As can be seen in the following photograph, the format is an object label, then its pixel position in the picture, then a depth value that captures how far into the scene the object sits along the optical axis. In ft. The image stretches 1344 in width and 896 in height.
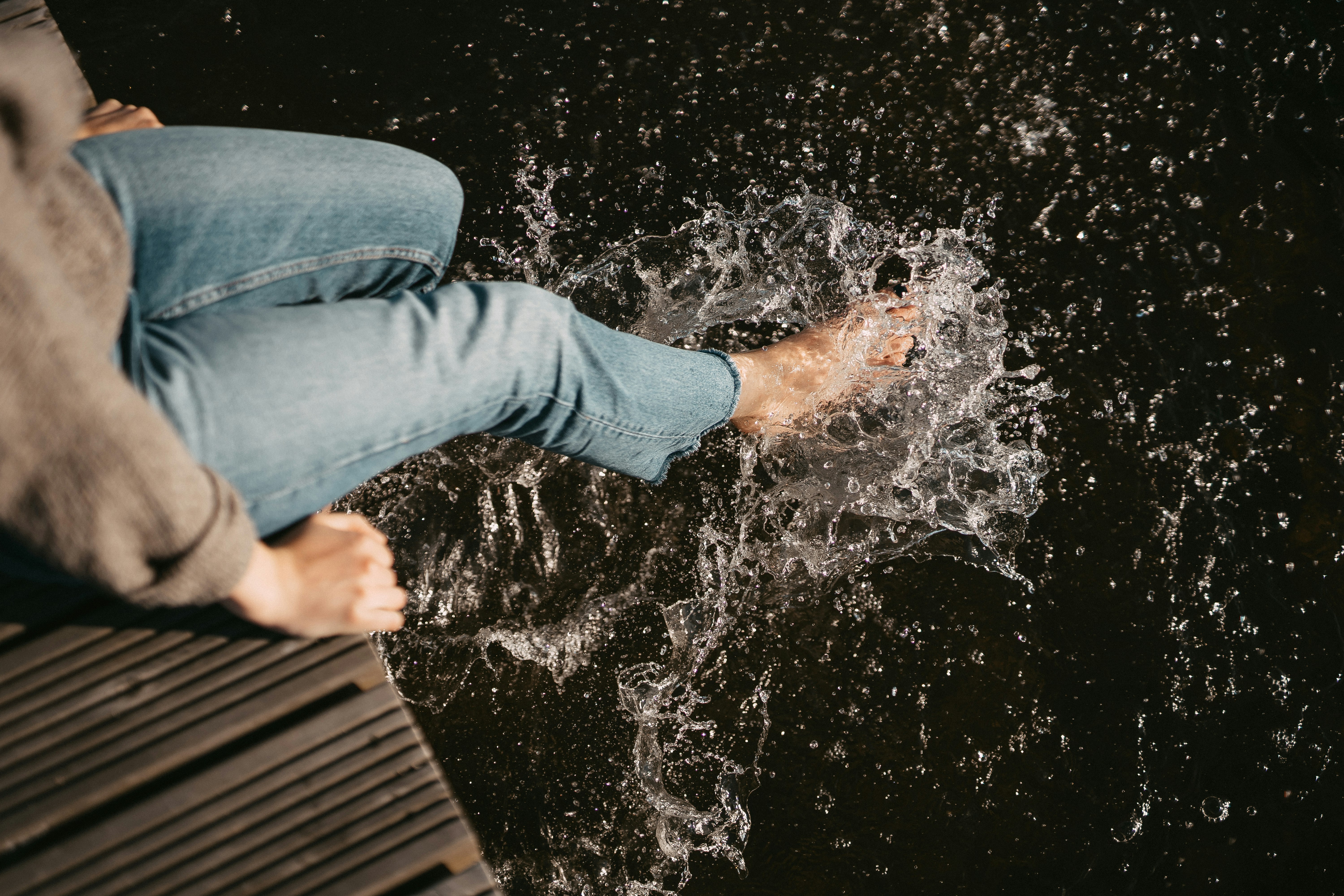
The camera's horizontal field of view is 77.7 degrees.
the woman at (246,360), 2.64
